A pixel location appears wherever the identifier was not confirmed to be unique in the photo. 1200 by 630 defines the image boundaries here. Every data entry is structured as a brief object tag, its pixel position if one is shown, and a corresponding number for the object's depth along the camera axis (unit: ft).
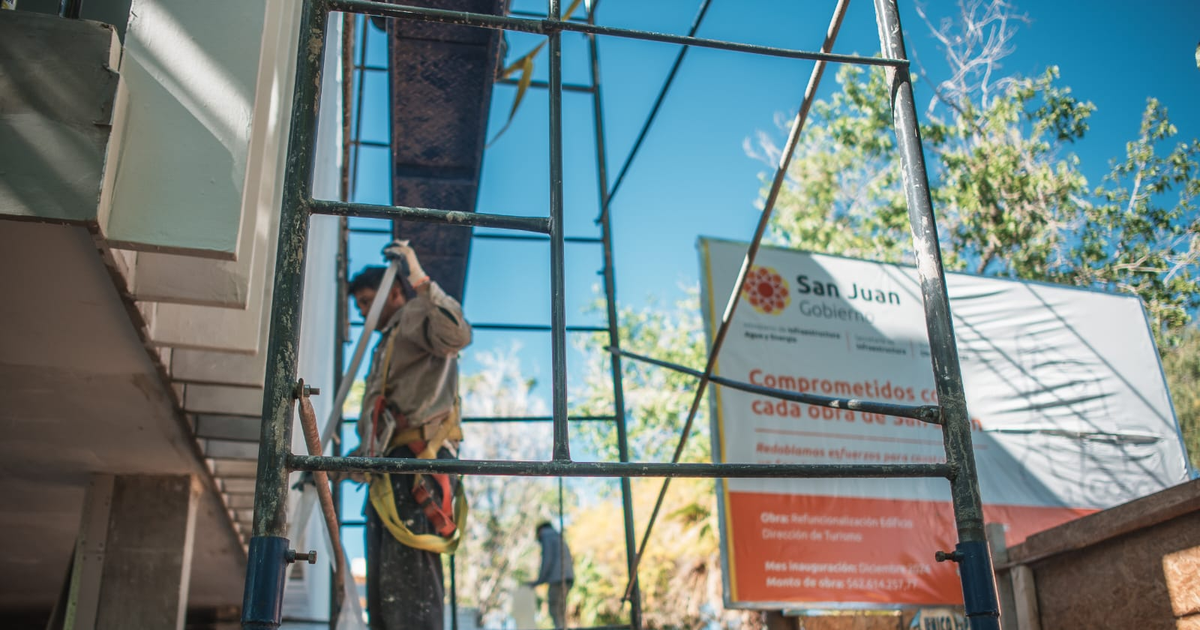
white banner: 20.51
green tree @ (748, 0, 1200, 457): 48.16
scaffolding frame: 5.78
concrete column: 15.11
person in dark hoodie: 31.63
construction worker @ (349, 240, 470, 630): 13.15
